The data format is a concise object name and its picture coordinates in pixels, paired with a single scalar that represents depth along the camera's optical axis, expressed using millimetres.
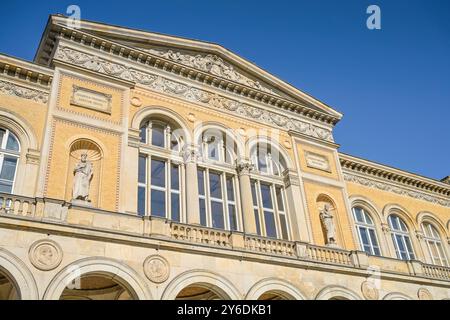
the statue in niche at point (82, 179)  12414
